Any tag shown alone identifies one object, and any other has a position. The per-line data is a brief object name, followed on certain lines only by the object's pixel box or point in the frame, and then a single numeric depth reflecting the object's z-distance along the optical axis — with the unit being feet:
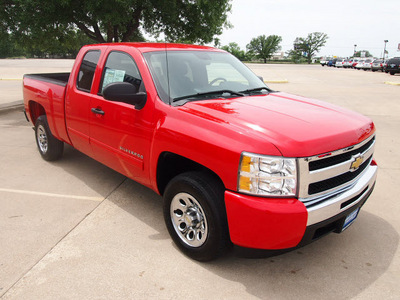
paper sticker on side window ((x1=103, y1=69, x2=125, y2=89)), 12.12
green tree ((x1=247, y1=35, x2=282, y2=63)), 334.65
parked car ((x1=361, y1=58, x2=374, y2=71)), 141.51
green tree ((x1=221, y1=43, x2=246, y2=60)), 290.76
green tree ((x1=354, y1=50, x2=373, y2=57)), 377.05
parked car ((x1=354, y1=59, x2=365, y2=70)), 146.59
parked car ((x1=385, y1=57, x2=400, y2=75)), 99.86
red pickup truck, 7.79
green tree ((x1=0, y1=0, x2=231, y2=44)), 29.84
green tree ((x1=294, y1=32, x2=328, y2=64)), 338.62
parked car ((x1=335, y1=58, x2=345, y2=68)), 185.57
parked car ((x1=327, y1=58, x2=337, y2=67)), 198.49
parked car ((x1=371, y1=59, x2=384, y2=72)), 123.15
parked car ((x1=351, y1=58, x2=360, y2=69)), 161.60
